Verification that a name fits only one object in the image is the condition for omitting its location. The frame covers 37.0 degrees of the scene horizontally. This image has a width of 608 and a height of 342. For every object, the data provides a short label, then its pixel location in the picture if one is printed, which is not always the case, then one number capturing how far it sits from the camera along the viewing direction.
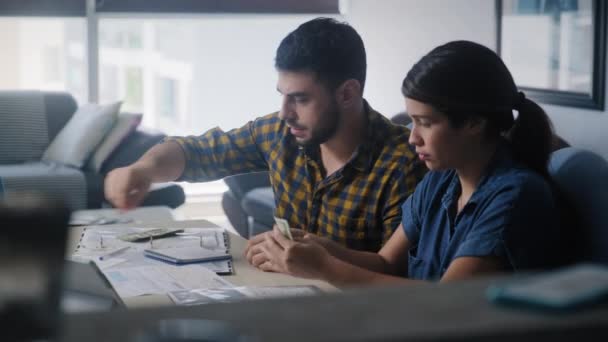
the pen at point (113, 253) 2.07
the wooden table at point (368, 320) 0.65
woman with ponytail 1.74
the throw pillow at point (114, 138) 4.93
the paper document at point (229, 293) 1.69
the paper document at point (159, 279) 1.78
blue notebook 2.03
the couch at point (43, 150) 4.74
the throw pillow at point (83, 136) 4.98
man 2.28
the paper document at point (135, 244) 2.02
